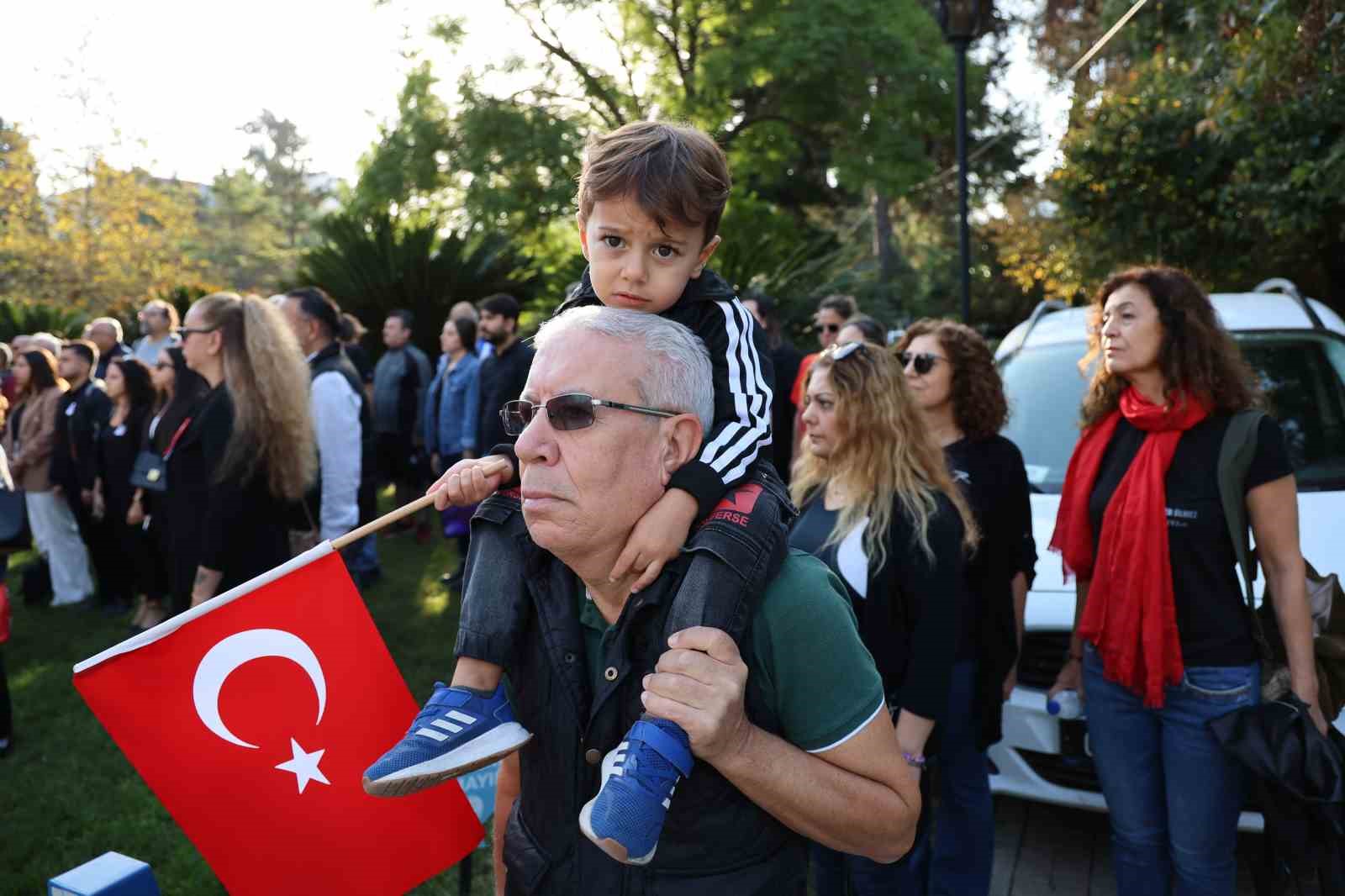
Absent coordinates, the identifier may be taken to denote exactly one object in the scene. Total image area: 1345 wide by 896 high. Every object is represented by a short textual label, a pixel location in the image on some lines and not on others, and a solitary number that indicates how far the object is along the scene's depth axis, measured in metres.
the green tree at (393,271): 13.57
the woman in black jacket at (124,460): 7.49
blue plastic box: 1.83
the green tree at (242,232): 52.81
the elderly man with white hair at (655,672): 1.63
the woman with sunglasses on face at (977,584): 3.47
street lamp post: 8.32
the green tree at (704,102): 16.50
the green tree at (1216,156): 6.62
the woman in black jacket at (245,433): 4.32
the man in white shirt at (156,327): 8.63
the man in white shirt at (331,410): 5.48
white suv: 4.09
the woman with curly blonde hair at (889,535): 3.06
